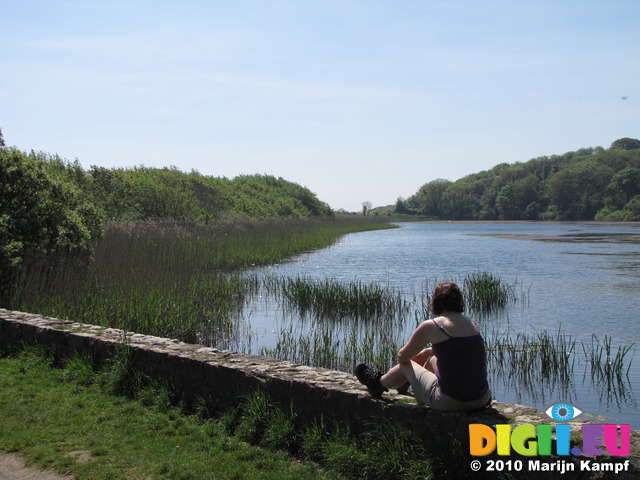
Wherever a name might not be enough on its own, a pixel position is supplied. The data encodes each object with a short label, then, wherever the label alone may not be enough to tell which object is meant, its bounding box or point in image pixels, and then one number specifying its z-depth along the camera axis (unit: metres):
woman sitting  4.03
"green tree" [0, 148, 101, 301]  10.38
